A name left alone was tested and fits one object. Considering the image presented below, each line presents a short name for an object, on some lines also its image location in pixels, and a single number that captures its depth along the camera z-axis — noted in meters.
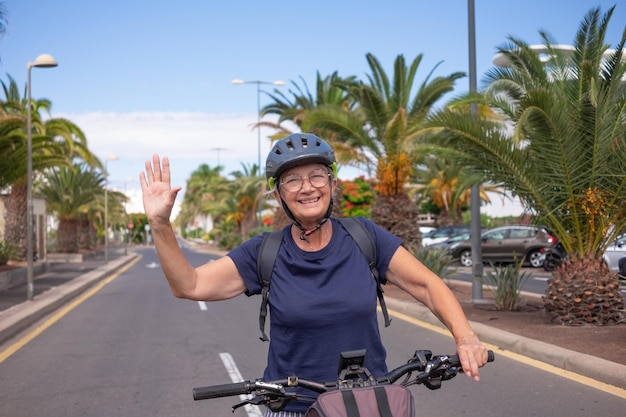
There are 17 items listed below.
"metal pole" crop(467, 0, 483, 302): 14.51
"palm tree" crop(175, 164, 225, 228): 84.81
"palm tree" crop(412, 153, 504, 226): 45.09
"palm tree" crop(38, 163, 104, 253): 43.19
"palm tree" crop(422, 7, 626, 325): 11.40
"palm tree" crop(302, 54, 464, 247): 20.75
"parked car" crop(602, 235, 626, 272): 21.73
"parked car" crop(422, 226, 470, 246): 34.22
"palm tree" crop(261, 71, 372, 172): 31.86
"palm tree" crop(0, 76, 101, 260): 24.75
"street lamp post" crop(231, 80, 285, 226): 40.57
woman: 2.96
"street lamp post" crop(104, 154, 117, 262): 46.54
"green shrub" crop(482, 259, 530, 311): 13.45
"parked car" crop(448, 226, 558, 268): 28.20
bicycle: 2.62
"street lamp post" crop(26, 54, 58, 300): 17.11
